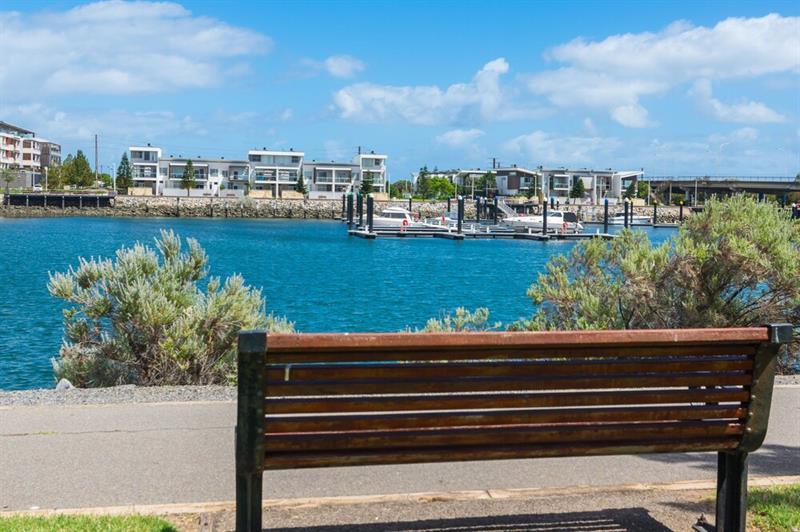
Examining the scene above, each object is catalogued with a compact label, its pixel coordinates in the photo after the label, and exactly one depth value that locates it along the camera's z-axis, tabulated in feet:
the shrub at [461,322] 40.16
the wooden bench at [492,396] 13.64
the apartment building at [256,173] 505.66
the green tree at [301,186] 482.69
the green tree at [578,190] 484.58
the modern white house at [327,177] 515.09
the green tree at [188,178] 469.57
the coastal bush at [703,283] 38.68
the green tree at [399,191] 563.20
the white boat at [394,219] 294.66
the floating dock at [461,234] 276.41
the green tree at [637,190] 509.35
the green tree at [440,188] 540.11
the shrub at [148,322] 35.32
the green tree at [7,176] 443.32
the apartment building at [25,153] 496.23
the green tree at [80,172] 471.62
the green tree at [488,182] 525.51
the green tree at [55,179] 462.19
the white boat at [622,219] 394.85
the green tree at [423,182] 549.95
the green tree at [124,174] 467.93
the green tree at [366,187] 460.55
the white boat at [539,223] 303.07
